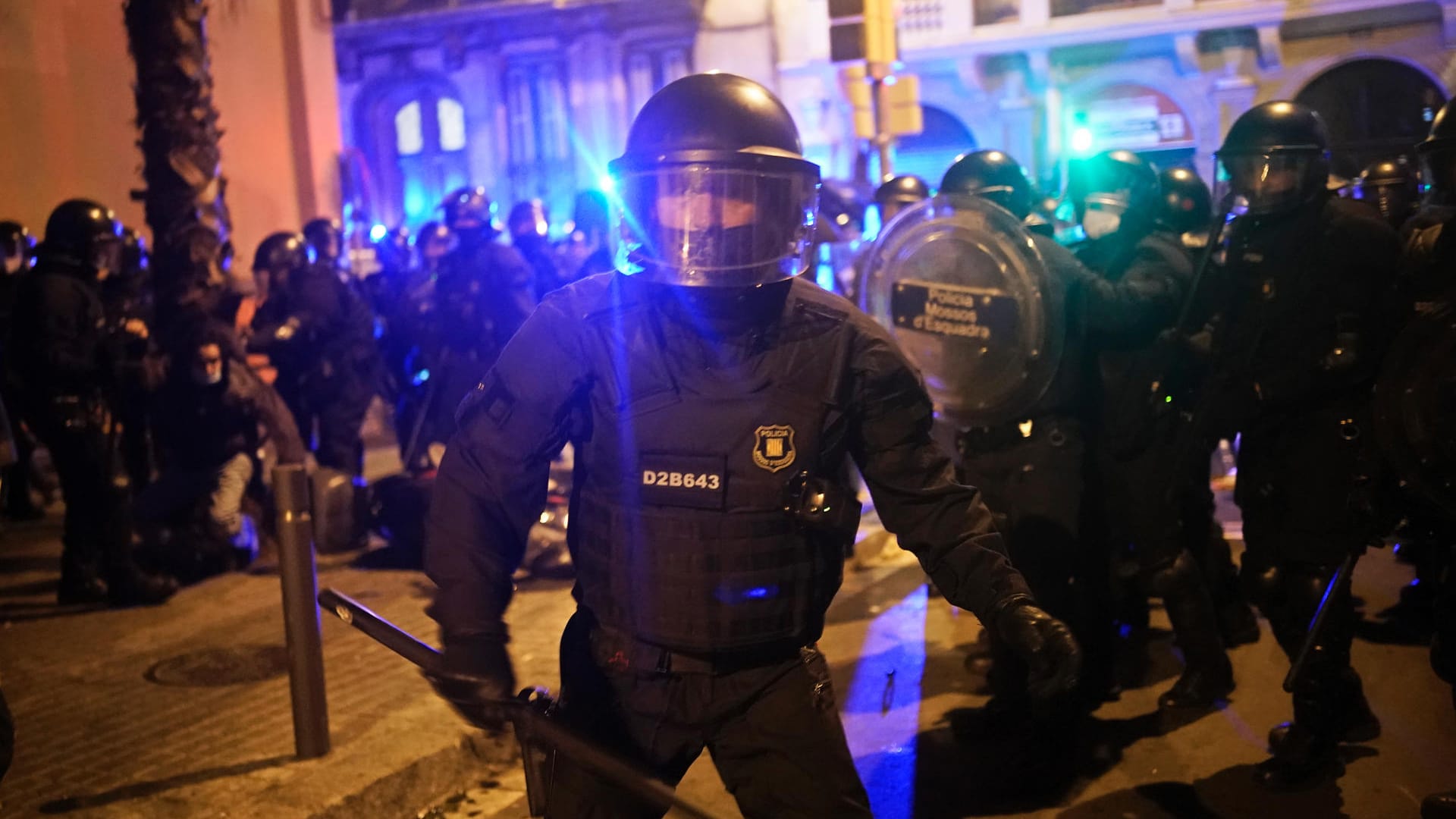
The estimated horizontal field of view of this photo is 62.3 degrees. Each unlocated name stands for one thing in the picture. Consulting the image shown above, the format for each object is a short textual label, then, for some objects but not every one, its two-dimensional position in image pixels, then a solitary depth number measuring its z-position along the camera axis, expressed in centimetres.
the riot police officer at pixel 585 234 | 1136
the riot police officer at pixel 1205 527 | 557
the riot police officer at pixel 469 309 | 855
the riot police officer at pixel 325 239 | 988
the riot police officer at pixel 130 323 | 695
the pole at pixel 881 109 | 1027
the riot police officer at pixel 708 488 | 245
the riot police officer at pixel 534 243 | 998
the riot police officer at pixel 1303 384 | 405
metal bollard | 427
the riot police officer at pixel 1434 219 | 379
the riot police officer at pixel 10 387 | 819
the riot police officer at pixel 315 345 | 836
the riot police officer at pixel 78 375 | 635
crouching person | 714
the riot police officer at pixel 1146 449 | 468
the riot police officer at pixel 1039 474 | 452
